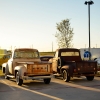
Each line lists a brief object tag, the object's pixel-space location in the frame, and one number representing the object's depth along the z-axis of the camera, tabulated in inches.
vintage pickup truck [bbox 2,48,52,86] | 487.8
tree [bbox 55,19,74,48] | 1415.1
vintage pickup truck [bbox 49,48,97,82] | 557.3
